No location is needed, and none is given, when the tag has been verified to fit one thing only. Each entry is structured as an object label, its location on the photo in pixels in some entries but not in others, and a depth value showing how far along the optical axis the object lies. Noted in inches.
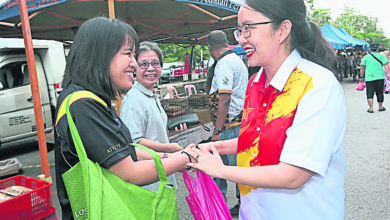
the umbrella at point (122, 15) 177.3
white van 247.6
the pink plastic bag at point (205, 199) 61.6
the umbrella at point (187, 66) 425.4
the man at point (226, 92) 132.1
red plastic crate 82.3
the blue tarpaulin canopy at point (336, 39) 605.7
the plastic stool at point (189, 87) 417.9
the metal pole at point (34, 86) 112.2
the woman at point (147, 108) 88.9
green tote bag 42.6
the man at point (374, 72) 323.0
